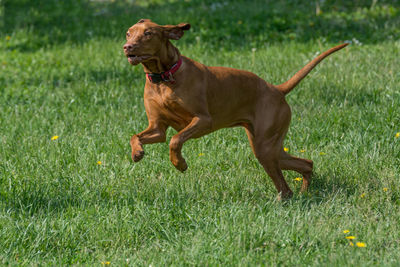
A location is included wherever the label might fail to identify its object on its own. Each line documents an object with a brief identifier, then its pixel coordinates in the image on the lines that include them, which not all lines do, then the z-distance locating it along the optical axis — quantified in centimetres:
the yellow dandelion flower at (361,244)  682
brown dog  795
